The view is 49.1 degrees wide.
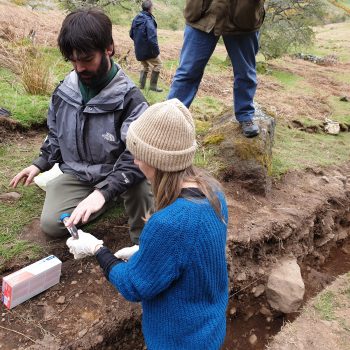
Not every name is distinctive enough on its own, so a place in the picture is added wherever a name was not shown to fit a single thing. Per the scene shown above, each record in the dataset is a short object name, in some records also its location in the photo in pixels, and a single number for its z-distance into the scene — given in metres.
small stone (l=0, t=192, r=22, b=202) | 3.23
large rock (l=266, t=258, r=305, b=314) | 3.29
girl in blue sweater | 1.56
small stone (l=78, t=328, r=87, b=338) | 2.27
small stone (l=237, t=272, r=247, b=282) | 3.30
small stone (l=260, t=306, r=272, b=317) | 3.40
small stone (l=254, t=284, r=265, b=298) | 3.38
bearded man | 2.35
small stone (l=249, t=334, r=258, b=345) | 3.15
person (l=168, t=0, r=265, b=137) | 3.19
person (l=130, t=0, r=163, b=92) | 6.98
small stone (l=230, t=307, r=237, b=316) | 3.24
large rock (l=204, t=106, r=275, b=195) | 4.08
